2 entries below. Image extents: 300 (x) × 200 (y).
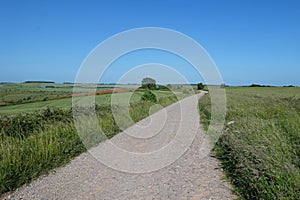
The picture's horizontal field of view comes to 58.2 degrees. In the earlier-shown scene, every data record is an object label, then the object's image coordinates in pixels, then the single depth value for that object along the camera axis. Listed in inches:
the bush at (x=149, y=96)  1130.0
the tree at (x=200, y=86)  4476.4
